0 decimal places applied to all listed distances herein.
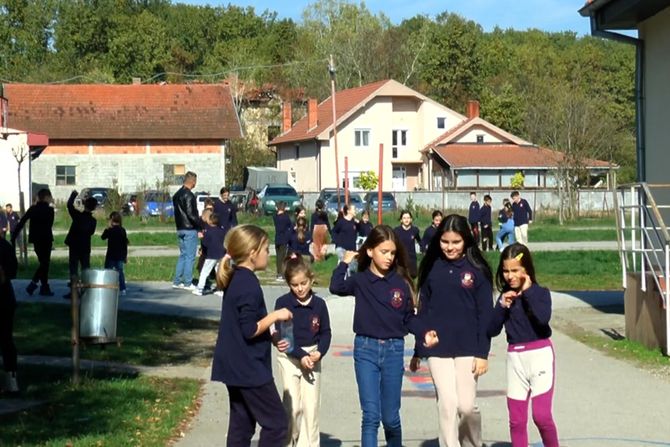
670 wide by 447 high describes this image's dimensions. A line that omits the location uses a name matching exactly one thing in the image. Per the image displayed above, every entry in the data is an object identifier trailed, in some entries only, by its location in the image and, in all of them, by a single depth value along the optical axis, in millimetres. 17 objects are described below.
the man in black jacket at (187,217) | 20266
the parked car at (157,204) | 49375
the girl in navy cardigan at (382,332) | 7762
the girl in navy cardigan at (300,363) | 8070
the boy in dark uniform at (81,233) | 19203
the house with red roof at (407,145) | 69125
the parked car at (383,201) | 50938
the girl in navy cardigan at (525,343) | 7742
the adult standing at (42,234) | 19953
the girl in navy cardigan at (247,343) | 7023
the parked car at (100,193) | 49306
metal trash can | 12812
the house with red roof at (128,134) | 62688
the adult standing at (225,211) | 22498
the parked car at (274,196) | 52812
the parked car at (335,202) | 48581
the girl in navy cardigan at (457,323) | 7738
